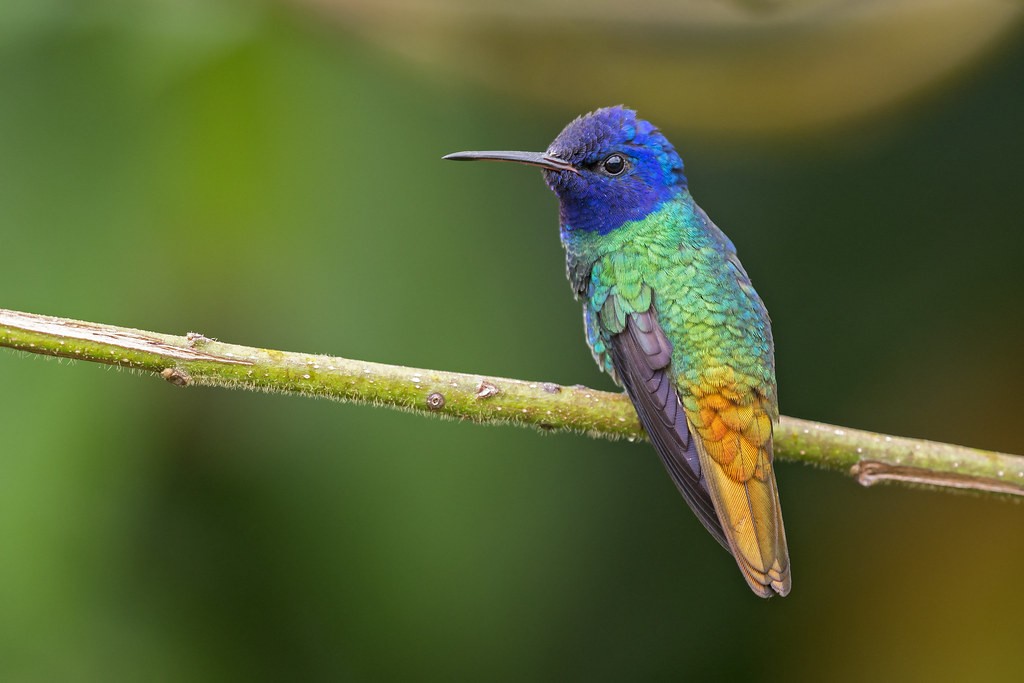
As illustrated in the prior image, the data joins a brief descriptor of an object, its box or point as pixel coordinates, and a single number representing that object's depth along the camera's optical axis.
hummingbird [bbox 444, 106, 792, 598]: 2.19
